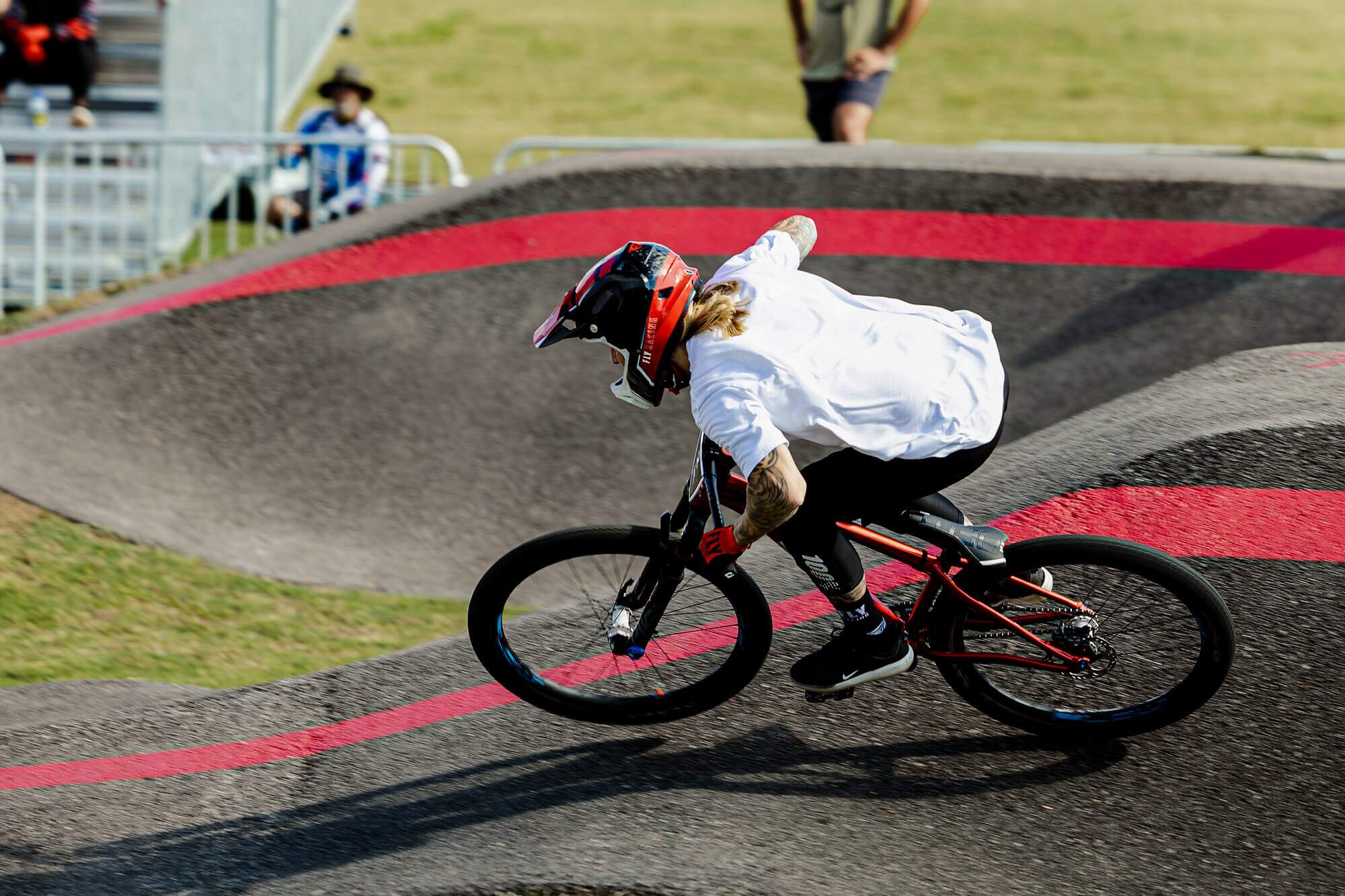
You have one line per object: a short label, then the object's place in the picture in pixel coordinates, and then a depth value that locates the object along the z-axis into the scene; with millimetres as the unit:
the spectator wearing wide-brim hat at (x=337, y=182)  19484
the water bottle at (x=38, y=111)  24234
